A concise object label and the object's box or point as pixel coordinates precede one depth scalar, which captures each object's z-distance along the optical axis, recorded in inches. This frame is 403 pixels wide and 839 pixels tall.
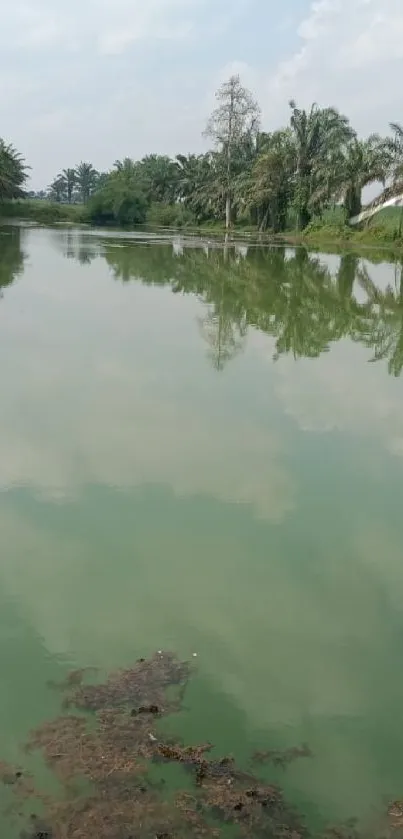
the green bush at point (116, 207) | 2084.2
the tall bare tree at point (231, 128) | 1662.2
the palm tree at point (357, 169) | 1222.3
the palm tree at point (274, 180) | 1469.0
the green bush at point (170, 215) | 2111.2
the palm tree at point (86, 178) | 3639.3
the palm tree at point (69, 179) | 3710.6
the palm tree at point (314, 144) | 1374.3
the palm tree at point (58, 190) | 3828.7
